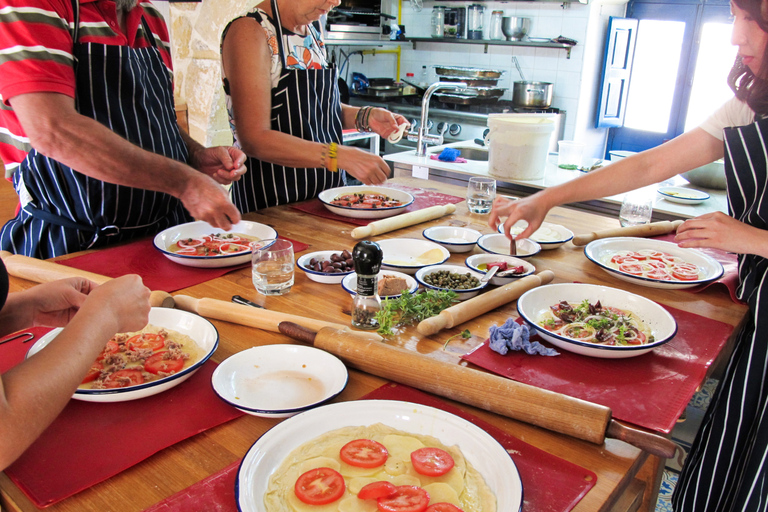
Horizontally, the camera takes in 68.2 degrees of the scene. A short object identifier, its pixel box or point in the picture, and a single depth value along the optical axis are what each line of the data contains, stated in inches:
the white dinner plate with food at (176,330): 42.1
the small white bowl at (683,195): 126.9
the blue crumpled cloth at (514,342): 51.9
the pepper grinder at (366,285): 53.2
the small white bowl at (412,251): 74.9
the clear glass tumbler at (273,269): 63.3
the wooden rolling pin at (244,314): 53.5
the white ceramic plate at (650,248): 69.9
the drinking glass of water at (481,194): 95.7
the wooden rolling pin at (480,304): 54.4
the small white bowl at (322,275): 66.7
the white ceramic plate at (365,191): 90.0
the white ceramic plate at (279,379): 42.9
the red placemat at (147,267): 66.5
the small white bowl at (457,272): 62.9
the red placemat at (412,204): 91.4
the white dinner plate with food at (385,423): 33.9
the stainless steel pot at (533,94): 227.3
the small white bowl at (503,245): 79.2
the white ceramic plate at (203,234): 69.4
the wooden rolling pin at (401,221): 81.9
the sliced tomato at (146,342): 49.6
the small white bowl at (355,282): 63.2
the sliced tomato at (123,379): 43.8
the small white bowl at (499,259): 67.9
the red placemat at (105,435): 35.6
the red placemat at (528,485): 34.1
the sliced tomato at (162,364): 46.5
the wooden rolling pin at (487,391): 39.1
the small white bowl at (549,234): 82.0
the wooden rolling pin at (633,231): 84.2
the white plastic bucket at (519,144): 128.3
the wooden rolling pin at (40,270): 60.8
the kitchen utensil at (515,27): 234.4
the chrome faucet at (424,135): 152.9
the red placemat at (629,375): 45.1
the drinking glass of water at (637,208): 90.8
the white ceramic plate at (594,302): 51.1
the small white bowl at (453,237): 78.9
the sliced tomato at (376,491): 33.6
